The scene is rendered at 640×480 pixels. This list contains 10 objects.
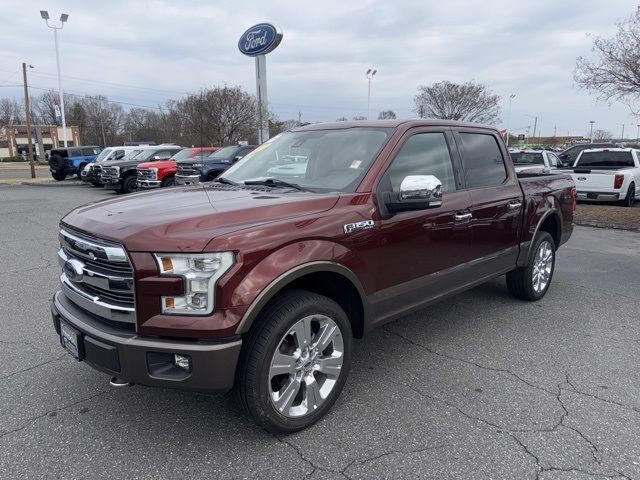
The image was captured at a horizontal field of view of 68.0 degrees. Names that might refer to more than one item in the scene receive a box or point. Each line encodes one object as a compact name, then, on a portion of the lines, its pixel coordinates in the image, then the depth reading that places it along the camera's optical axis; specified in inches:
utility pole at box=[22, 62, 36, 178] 1069.0
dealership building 2739.9
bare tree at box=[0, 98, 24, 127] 3718.0
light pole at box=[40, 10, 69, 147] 1285.7
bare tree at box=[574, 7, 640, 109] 478.6
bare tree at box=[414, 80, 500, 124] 1761.8
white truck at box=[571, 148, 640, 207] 499.8
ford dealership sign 1064.2
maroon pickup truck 94.7
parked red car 617.9
